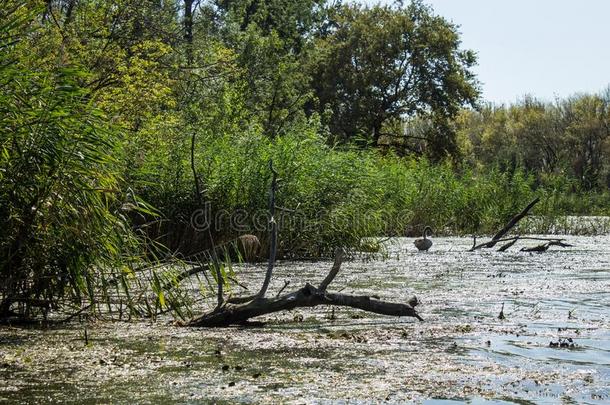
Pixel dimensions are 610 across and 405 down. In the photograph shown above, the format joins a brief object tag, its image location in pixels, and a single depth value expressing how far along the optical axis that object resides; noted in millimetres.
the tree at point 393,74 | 48969
